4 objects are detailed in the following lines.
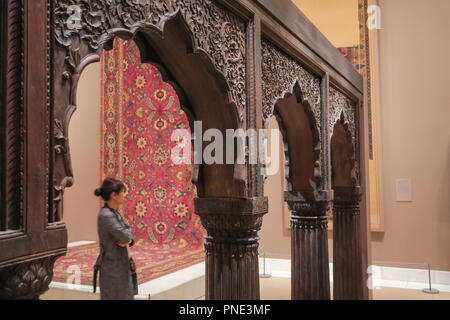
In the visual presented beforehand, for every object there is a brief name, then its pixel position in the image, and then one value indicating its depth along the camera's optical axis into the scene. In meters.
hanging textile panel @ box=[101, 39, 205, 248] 5.80
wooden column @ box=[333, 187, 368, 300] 3.73
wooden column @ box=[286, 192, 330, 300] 2.82
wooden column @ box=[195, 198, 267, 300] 1.82
